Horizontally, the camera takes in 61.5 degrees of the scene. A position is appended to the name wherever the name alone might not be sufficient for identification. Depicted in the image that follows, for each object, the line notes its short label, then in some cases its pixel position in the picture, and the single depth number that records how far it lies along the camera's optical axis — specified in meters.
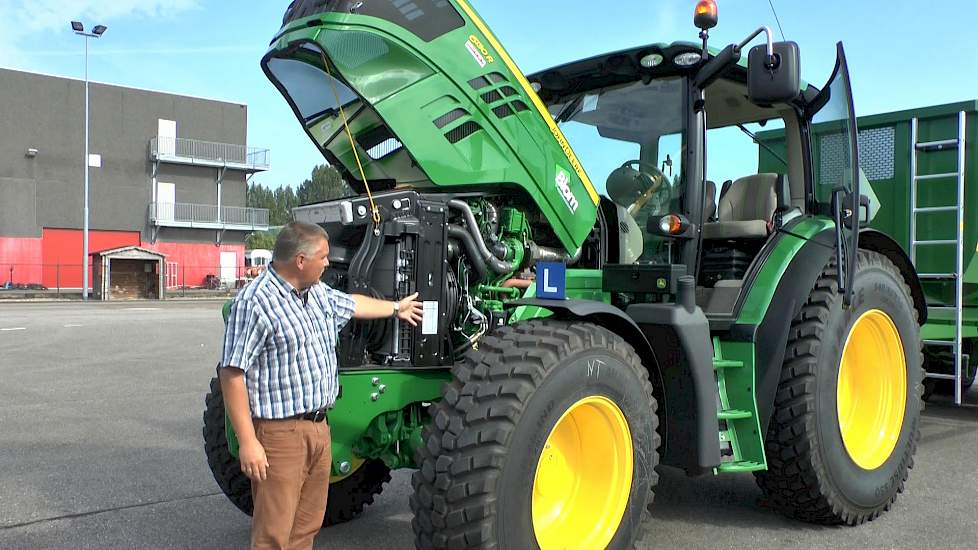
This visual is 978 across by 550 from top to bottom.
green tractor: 3.22
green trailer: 6.75
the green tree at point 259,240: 68.56
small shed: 30.55
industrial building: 40.19
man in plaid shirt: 2.86
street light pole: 32.28
